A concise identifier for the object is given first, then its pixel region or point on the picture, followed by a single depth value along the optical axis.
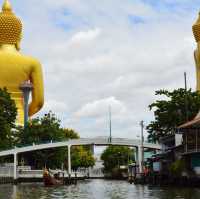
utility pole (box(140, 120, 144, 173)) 68.06
